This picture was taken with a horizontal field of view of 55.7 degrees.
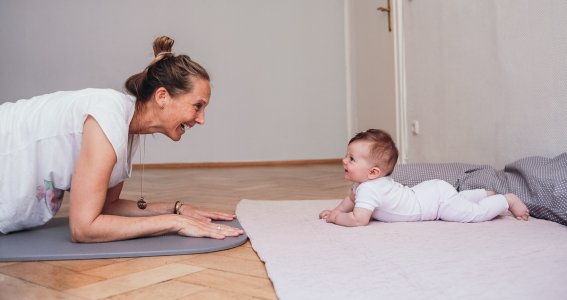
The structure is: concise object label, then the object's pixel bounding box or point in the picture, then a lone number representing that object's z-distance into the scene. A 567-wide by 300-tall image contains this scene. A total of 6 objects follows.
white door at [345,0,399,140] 3.63
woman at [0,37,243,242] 1.34
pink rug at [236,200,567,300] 0.94
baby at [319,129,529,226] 1.58
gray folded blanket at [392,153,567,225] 1.64
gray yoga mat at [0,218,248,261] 1.30
